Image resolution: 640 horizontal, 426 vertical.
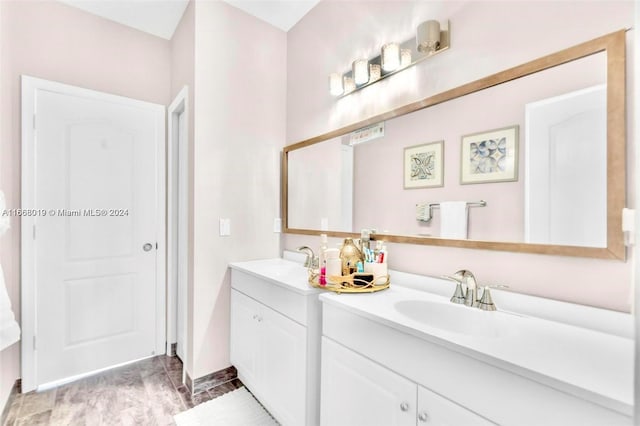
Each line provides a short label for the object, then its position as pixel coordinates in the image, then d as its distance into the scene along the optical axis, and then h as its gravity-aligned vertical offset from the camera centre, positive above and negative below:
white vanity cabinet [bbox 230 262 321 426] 1.40 -0.71
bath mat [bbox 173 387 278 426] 1.70 -1.19
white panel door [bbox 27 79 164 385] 2.08 -0.15
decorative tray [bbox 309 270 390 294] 1.35 -0.34
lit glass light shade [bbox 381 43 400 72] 1.57 +0.83
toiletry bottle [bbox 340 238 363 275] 1.53 -0.23
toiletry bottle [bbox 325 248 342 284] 1.46 -0.26
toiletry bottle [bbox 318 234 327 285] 1.46 -0.27
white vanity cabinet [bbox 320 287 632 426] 0.68 -0.47
